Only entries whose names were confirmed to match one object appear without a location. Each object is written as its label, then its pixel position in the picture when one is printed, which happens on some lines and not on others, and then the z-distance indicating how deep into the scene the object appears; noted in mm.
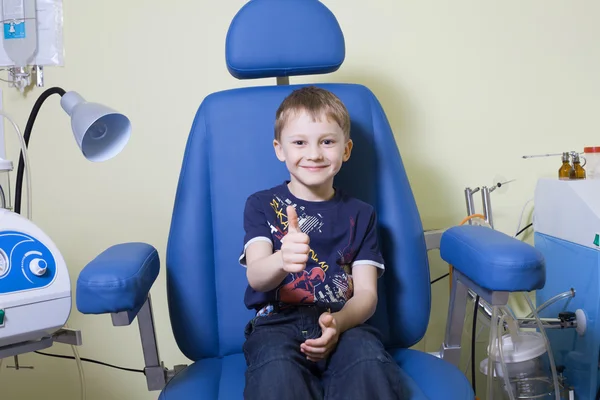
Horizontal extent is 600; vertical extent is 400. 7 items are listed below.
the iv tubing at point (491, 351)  1279
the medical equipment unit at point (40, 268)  1036
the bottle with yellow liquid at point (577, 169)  1638
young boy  1013
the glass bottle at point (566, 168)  1652
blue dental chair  1264
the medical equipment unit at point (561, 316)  1466
